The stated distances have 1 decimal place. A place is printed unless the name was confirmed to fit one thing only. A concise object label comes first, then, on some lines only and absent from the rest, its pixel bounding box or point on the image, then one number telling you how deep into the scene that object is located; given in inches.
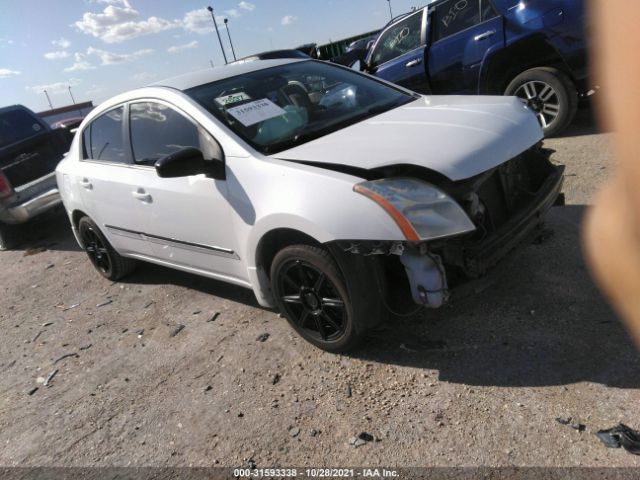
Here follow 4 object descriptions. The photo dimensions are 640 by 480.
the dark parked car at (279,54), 421.1
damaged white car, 99.9
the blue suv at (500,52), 213.6
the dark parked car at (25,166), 266.5
